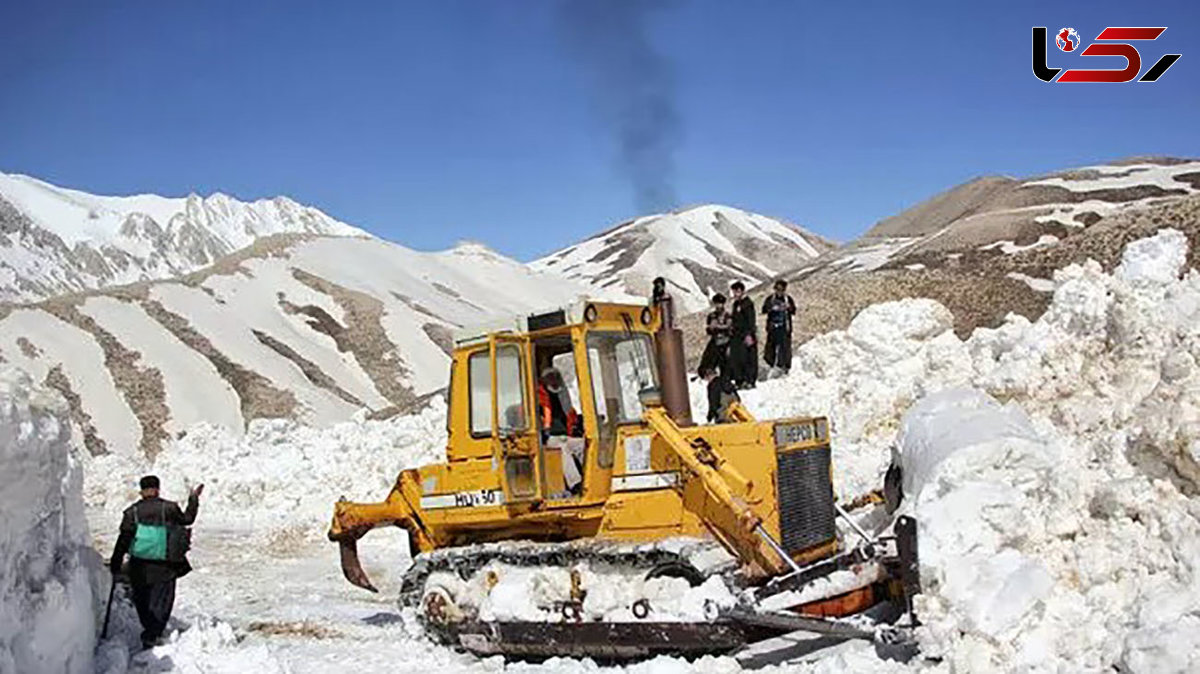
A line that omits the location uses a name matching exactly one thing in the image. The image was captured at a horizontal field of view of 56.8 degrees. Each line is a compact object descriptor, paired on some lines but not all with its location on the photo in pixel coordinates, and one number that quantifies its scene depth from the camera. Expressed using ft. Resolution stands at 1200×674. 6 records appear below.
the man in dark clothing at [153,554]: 26.22
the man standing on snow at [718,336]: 49.01
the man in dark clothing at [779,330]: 50.83
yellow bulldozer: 24.72
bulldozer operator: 28.66
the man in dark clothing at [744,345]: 48.29
